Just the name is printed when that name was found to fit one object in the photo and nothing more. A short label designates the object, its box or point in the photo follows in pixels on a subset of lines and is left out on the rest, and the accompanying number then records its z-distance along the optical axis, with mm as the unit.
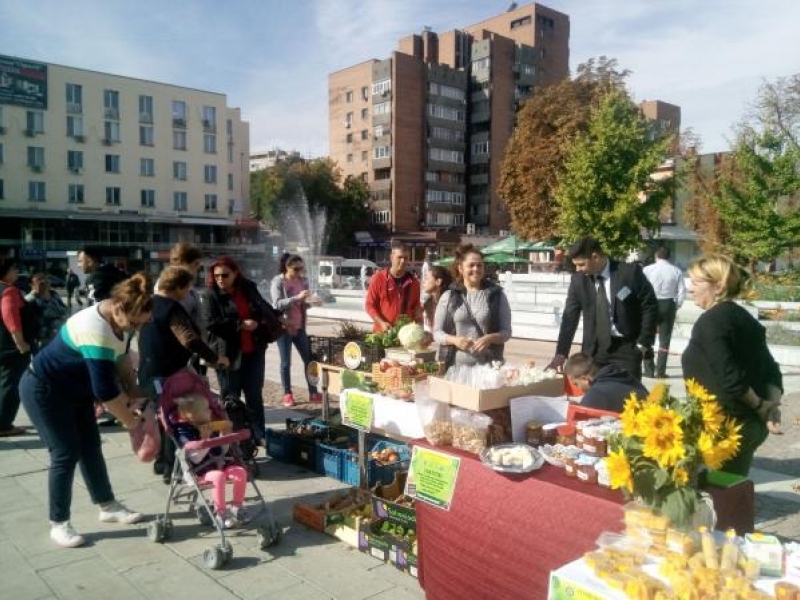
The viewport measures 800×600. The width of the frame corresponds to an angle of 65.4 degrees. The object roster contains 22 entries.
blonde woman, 3088
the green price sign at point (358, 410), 4215
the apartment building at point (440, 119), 58188
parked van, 35122
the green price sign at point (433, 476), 3056
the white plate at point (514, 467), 2762
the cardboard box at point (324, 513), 4168
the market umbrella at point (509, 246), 30922
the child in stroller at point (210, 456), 3945
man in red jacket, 6121
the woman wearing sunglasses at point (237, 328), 5500
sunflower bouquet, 2188
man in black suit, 4809
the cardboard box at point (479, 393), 3160
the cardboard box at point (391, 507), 3812
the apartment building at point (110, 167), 46906
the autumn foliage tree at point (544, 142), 30391
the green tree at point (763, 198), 18453
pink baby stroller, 3867
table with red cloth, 2514
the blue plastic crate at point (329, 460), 5168
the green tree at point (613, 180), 24609
